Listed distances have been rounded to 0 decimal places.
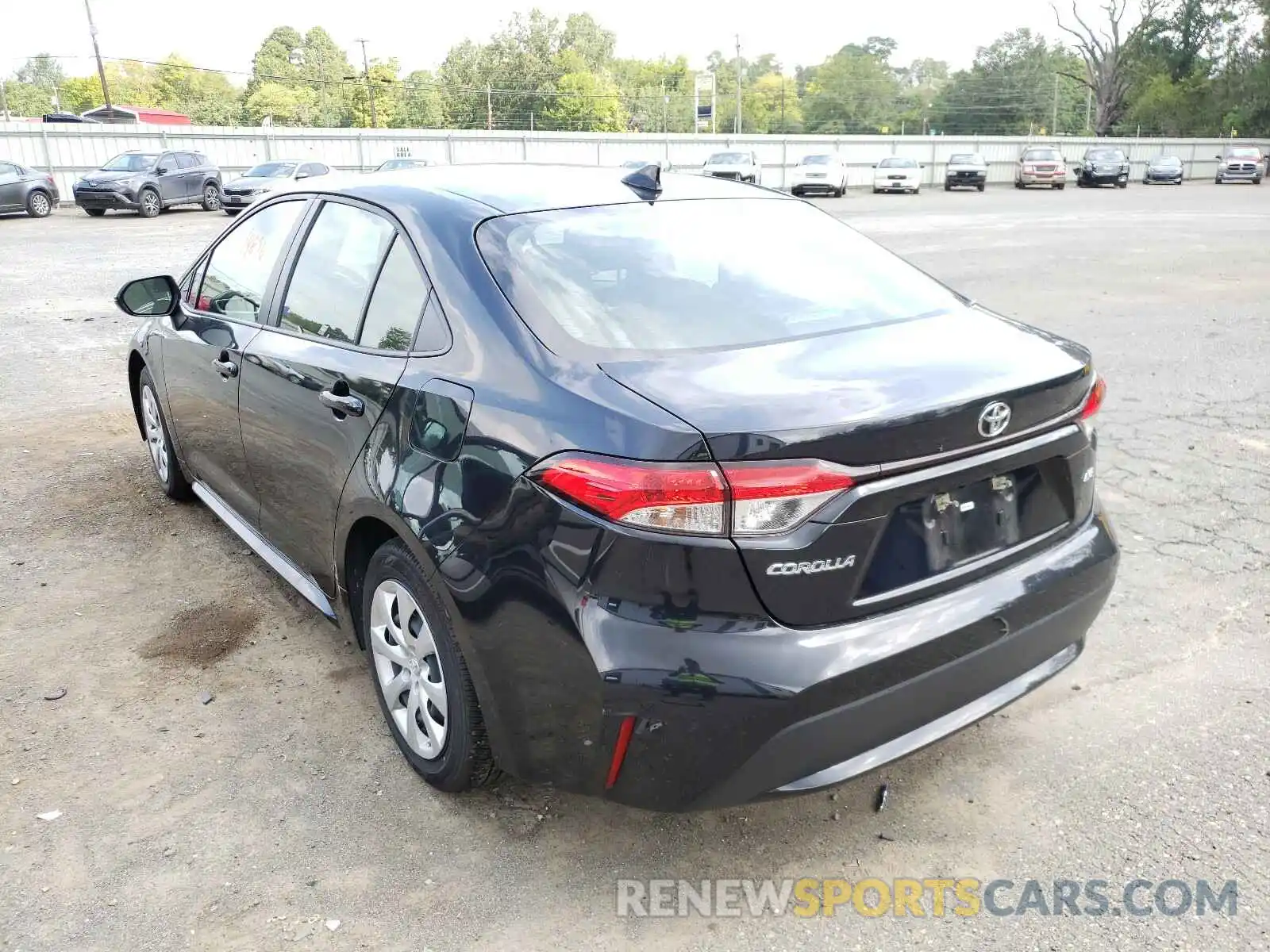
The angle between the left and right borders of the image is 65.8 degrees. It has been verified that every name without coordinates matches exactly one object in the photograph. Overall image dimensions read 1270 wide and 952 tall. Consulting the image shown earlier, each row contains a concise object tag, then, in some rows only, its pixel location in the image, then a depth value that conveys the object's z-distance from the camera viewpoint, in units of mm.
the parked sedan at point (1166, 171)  41594
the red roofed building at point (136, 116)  48250
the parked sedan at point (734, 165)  30703
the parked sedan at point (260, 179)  23484
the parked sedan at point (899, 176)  34438
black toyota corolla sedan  2082
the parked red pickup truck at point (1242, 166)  41219
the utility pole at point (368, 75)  85638
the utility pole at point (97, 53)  55000
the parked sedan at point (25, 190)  22469
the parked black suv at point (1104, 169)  38000
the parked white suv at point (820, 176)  31453
